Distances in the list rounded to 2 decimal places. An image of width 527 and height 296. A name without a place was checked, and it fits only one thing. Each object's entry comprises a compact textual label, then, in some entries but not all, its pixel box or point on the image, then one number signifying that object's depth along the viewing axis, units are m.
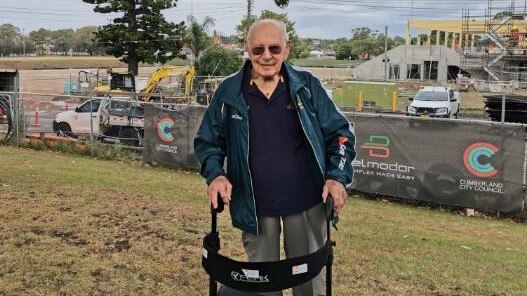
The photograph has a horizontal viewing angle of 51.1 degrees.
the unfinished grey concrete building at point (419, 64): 59.28
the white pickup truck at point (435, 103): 25.31
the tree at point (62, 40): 124.70
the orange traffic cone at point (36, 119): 15.74
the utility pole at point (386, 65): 58.00
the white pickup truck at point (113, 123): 14.00
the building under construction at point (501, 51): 45.88
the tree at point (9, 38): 115.89
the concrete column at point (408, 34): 68.18
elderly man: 2.94
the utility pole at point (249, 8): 38.62
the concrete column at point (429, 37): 73.49
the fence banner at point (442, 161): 8.55
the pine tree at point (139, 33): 42.91
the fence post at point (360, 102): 28.20
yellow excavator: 25.23
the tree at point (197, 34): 44.93
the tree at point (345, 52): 120.44
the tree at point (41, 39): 133.88
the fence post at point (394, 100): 28.53
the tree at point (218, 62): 47.50
